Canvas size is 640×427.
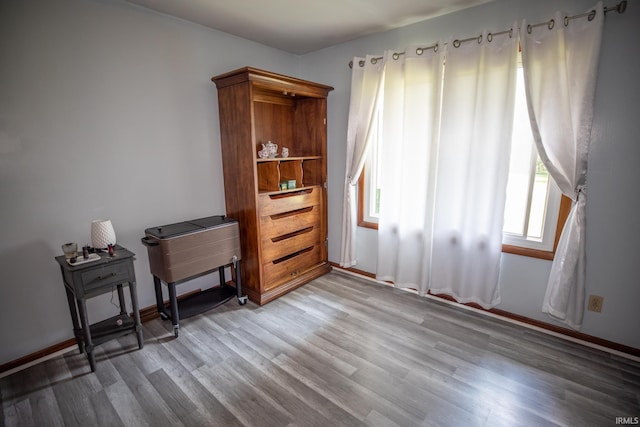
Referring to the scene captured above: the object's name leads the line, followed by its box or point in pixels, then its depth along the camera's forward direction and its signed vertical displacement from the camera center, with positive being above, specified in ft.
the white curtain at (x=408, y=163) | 7.93 -0.11
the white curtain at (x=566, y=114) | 5.97 +0.89
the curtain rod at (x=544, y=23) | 5.65 +2.77
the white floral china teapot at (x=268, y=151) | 9.20 +0.31
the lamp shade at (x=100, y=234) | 6.37 -1.49
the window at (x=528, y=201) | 7.00 -1.03
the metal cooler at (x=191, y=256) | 7.06 -2.31
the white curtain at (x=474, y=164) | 6.95 -0.14
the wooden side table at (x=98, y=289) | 5.84 -2.50
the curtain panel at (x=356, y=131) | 8.80 +0.87
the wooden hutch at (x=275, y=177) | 8.05 -0.49
